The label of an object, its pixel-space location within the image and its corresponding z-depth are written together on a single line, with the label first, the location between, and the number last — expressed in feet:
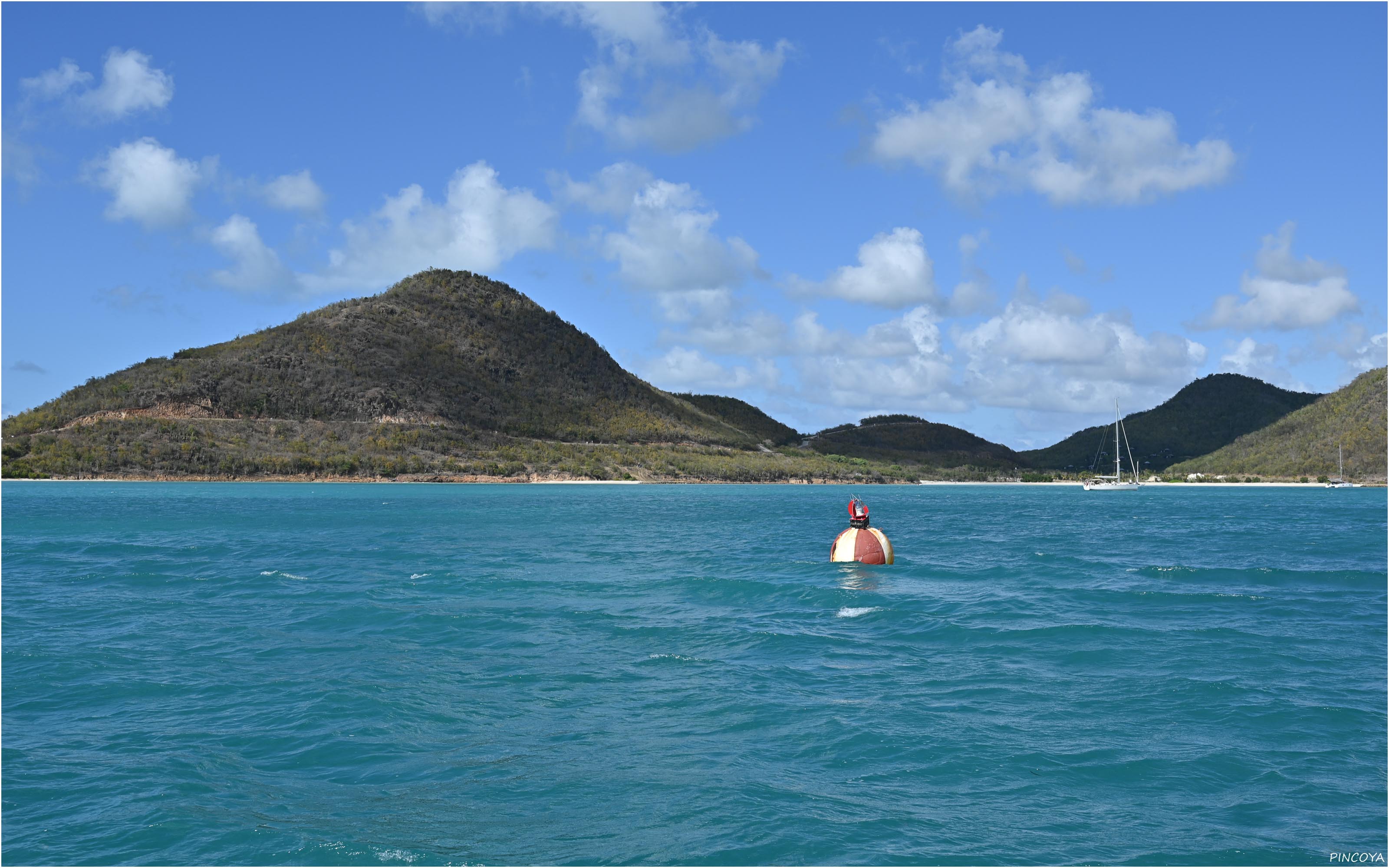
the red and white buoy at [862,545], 112.68
